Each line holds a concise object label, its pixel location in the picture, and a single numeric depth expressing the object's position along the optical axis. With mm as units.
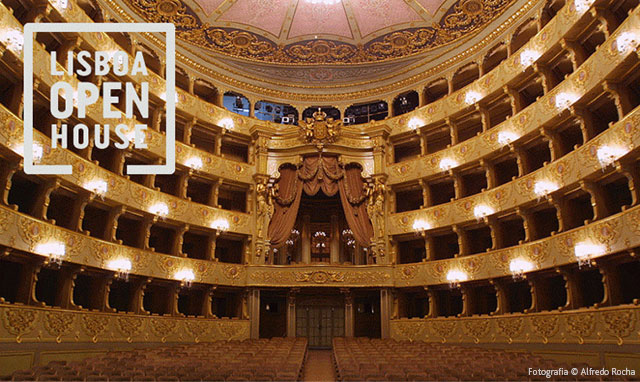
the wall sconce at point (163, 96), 21609
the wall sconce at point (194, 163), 22197
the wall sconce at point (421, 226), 22359
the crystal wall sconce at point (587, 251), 14594
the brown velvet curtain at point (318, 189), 23438
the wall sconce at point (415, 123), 23984
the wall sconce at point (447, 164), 22125
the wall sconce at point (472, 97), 21727
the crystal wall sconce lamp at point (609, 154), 13933
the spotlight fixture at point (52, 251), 14555
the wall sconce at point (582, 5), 15717
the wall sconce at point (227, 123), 24105
